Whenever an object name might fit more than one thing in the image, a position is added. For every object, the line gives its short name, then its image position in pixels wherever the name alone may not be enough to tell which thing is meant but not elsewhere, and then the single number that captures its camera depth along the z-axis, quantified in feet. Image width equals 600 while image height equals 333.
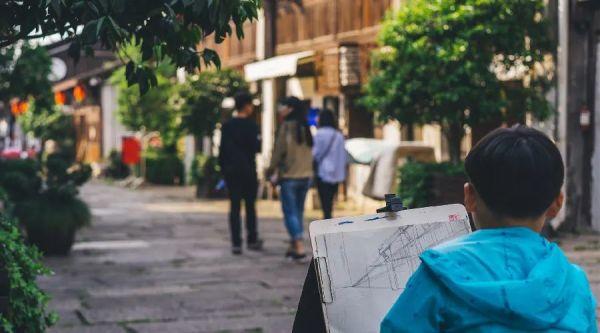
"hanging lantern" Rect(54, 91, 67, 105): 126.62
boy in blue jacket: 7.03
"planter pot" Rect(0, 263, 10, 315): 15.93
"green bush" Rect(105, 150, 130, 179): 116.57
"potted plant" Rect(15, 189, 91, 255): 37.76
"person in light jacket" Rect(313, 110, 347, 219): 40.34
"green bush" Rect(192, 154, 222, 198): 76.13
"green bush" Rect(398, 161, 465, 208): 42.73
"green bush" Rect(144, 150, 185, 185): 100.12
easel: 9.35
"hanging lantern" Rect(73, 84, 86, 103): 123.24
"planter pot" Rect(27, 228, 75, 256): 38.09
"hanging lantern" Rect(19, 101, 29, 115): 116.52
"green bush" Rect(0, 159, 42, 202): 38.14
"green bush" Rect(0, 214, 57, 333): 16.21
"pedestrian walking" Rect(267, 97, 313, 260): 35.17
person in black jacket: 37.52
